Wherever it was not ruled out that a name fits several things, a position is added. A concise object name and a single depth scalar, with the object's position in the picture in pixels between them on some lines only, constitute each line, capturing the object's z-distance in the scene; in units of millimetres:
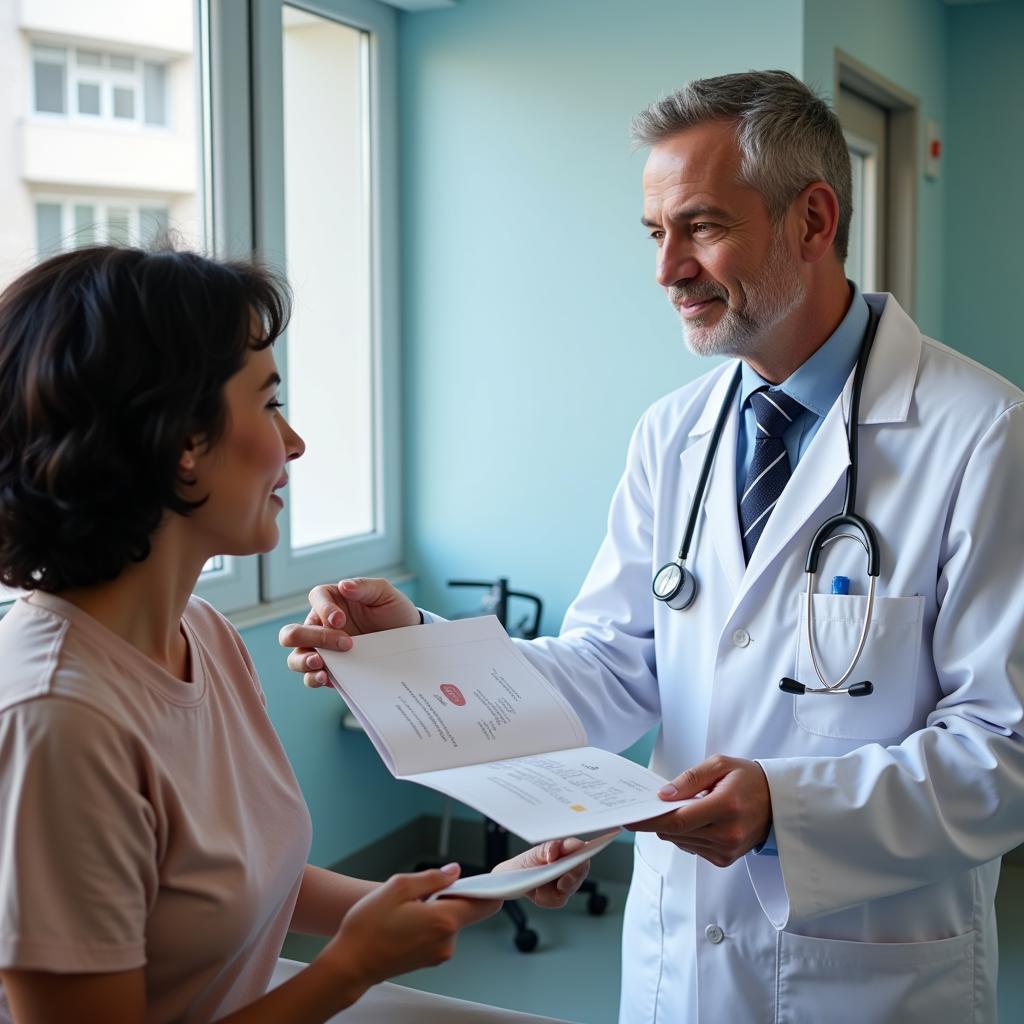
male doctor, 1342
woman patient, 907
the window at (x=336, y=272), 3000
